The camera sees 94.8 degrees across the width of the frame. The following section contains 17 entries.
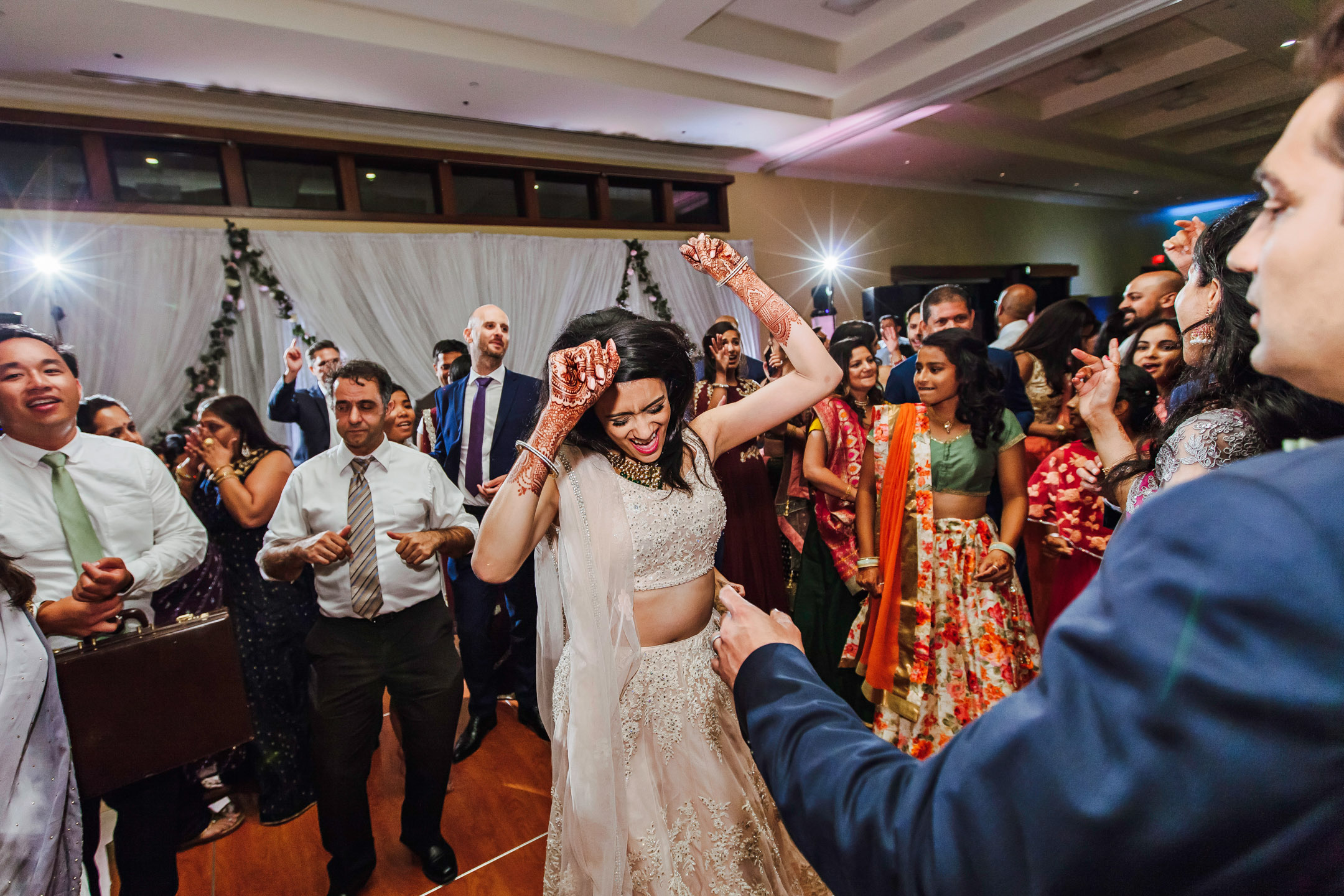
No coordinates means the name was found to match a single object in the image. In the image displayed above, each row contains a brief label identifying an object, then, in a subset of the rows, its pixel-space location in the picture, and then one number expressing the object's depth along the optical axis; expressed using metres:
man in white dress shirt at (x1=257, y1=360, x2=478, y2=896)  1.82
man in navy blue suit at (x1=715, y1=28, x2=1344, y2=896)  0.31
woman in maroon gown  2.67
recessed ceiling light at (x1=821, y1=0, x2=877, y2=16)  4.37
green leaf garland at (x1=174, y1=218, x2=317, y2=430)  4.25
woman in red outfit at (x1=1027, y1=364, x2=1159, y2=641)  2.27
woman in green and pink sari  2.63
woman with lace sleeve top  0.92
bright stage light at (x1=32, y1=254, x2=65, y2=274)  3.87
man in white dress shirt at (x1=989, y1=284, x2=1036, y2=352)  4.24
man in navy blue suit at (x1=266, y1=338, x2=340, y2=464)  3.52
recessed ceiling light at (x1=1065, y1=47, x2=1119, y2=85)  5.37
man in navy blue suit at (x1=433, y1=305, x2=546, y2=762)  2.79
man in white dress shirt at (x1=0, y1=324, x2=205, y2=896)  1.45
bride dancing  1.23
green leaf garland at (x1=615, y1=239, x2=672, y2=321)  6.08
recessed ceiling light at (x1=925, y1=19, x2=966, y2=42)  4.33
